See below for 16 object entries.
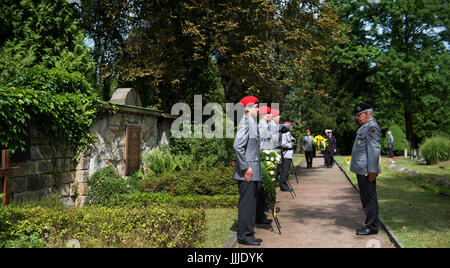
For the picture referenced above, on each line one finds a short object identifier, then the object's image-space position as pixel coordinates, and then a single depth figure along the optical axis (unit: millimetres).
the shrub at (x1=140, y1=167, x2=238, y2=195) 9594
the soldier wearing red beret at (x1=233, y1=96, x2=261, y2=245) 5895
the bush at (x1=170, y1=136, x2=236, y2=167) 12867
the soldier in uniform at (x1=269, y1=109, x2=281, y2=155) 9336
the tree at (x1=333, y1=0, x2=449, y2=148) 28750
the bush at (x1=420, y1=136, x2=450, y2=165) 20844
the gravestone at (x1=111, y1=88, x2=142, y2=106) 11797
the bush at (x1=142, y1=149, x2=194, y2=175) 11508
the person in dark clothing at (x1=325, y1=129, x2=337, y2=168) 19819
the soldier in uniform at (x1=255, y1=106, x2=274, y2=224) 7363
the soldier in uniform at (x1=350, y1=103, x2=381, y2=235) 6477
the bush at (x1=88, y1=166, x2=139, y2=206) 8859
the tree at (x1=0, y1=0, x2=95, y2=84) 12273
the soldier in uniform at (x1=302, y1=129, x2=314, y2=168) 19717
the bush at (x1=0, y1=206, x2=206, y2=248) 4926
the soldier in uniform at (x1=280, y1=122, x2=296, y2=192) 10969
